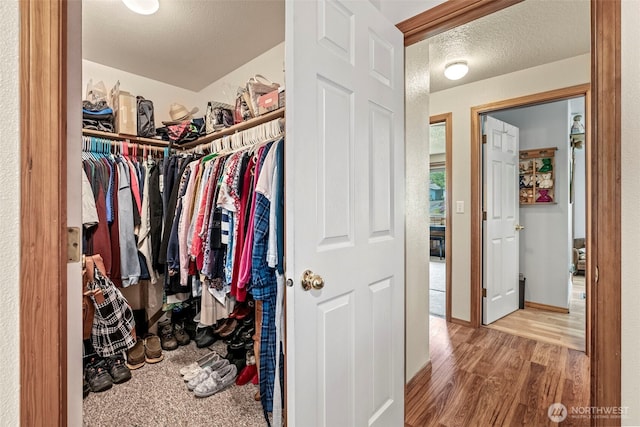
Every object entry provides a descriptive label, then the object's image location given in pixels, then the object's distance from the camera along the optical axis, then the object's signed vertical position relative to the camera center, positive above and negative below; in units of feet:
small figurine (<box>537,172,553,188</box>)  11.25 +1.32
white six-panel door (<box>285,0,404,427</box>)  3.18 +0.03
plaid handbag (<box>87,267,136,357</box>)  6.26 -2.28
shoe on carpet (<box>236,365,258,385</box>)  6.54 -3.54
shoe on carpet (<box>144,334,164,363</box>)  7.36 -3.38
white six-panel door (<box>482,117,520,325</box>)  9.84 -0.22
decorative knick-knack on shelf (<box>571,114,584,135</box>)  12.95 +3.90
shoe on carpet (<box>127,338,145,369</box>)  7.09 -3.42
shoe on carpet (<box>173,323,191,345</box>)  8.21 -3.35
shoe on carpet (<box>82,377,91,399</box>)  6.14 -3.65
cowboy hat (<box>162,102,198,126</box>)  9.05 +3.18
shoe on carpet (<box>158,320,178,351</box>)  7.95 -3.35
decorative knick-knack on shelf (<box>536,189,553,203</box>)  11.22 +0.68
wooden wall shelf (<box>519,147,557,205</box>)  11.27 +1.50
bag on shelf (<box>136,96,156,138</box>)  8.30 +2.75
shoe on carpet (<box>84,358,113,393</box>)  6.24 -3.49
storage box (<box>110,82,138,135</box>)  7.90 +2.83
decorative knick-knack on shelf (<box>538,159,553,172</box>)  11.41 +1.89
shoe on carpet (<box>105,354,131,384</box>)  6.55 -3.47
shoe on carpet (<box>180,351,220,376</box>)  6.81 -3.51
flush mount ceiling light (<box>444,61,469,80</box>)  8.63 +4.28
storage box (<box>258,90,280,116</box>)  6.09 +2.37
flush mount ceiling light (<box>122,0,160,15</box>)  5.81 +4.20
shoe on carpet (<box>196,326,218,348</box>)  8.05 -3.38
